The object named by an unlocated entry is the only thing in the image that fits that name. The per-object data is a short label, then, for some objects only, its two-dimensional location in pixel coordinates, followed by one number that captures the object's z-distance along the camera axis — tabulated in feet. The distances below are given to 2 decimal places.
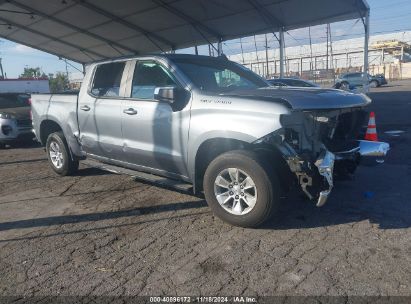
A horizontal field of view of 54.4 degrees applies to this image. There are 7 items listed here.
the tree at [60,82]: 179.22
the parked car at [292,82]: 53.94
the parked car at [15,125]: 35.76
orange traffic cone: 20.35
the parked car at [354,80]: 101.16
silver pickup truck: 13.75
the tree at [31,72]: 259.92
